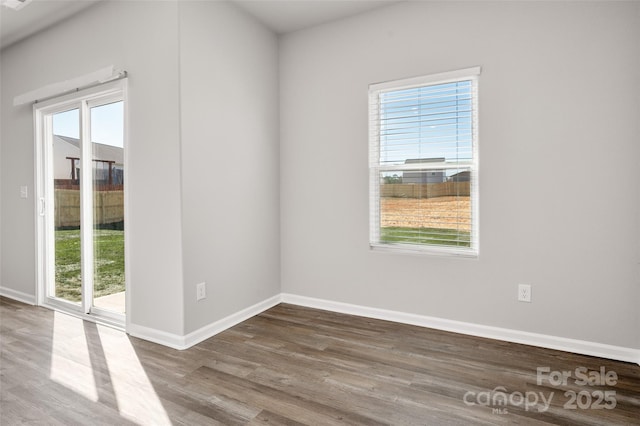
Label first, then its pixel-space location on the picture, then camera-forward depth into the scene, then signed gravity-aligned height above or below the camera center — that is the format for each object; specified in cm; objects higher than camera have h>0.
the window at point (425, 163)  286 +37
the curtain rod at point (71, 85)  285 +108
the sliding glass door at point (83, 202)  306 +5
